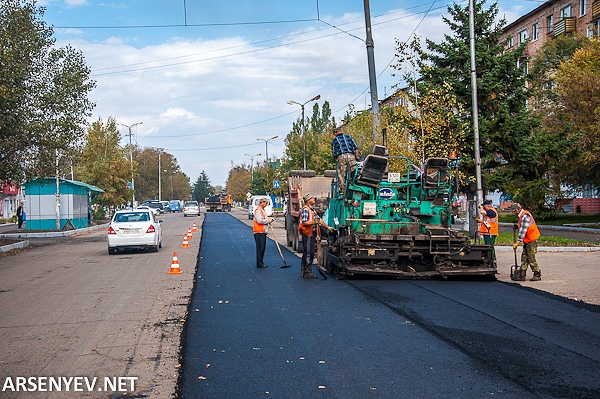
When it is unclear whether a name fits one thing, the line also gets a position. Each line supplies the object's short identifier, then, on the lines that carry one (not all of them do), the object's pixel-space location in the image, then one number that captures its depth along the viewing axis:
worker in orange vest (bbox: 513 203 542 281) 14.23
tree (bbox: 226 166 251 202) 117.02
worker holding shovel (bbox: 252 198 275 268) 17.23
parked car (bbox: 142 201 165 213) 75.50
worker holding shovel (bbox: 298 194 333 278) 14.84
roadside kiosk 39.38
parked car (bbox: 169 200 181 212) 101.53
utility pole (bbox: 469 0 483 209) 19.77
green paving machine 14.16
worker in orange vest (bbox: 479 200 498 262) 17.16
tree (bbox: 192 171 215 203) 179.51
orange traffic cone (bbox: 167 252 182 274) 16.13
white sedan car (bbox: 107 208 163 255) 22.52
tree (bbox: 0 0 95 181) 25.16
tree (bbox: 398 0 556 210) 26.03
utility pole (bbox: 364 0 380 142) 23.14
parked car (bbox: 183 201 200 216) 70.88
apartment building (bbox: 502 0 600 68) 47.97
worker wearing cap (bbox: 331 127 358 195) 15.82
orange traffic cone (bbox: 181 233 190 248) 24.94
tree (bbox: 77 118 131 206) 55.12
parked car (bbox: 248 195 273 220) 42.69
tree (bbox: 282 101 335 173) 47.25
